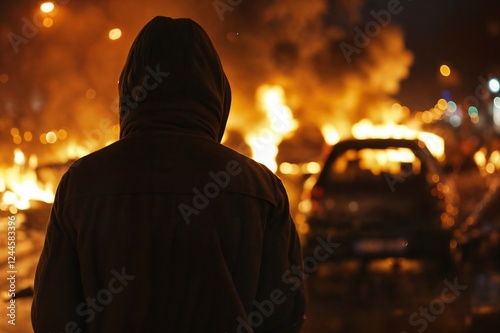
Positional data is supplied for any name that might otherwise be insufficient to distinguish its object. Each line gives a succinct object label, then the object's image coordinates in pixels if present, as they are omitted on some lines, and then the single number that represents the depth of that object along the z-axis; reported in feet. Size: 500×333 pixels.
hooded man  16.30
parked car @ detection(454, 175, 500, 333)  54.24
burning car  67.01
